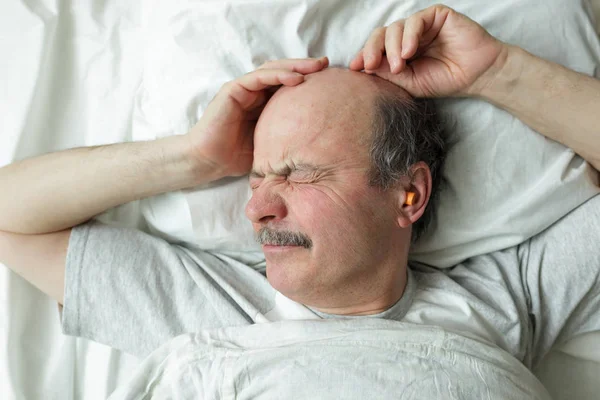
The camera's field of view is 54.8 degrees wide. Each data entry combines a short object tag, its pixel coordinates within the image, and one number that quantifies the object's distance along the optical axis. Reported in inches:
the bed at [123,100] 48.7
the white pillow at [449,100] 47.9
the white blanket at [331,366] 39.6
